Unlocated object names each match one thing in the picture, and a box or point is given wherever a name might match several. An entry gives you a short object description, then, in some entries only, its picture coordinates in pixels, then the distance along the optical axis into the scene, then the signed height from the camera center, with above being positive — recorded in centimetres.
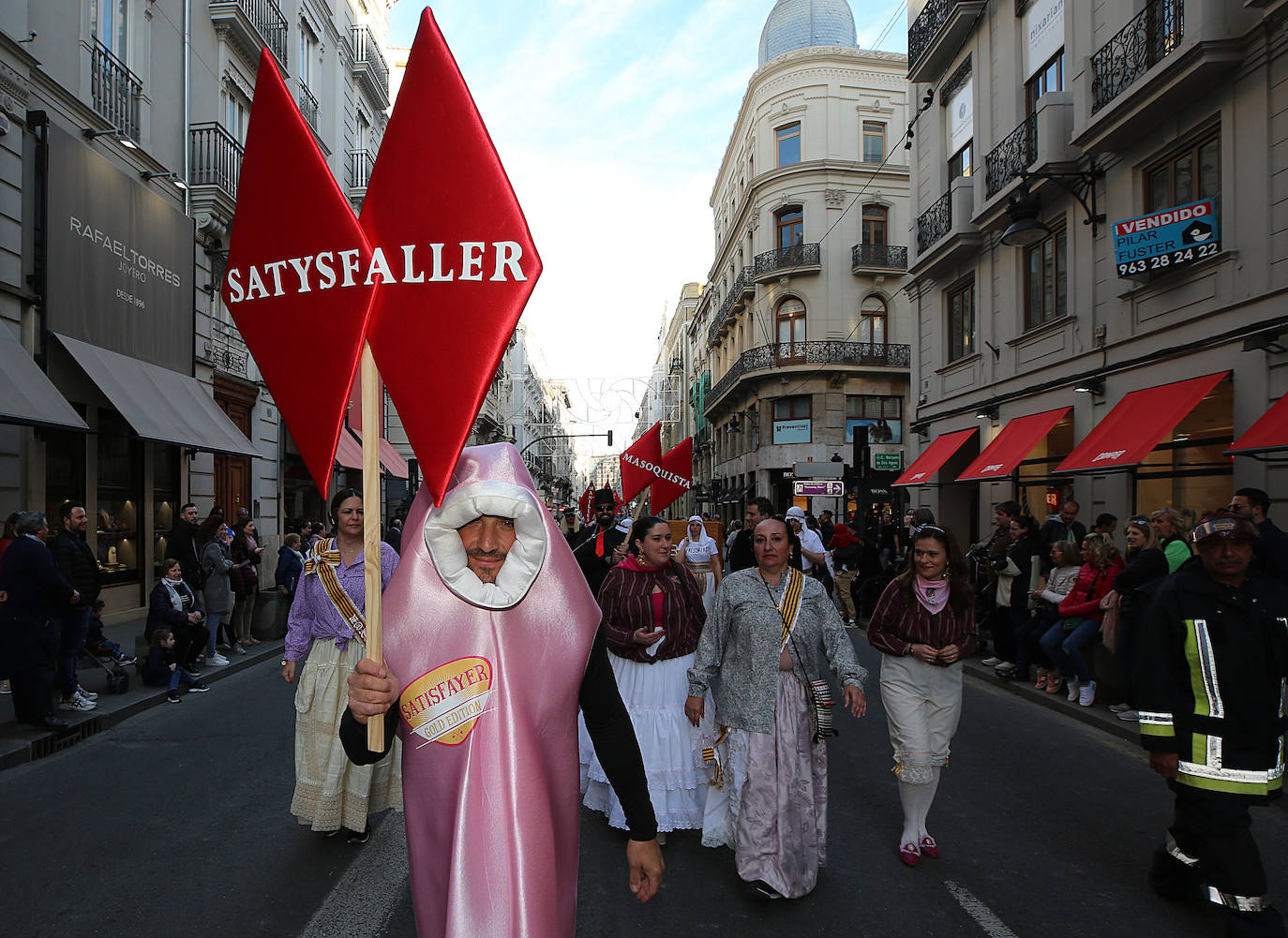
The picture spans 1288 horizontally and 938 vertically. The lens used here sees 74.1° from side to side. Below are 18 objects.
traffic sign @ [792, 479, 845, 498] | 1834 -36
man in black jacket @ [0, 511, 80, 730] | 688 -122
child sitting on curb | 868 -203
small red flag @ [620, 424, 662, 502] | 1166 +13
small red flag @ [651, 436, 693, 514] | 1153 -4
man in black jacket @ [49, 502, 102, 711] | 769 -108
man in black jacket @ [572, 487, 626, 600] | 764 -68
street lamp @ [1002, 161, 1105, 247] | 1323 +437
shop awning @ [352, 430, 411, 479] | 2219 +29
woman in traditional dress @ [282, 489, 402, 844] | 469 -133
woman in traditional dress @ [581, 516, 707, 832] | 499 -112
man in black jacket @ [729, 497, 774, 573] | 1081 -104
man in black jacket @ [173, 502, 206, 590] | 991 -88
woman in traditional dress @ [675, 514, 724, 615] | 856 -88
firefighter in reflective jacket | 345 -95
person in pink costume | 210 -61
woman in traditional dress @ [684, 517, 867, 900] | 407 -114
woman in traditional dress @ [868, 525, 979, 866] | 449 -104
